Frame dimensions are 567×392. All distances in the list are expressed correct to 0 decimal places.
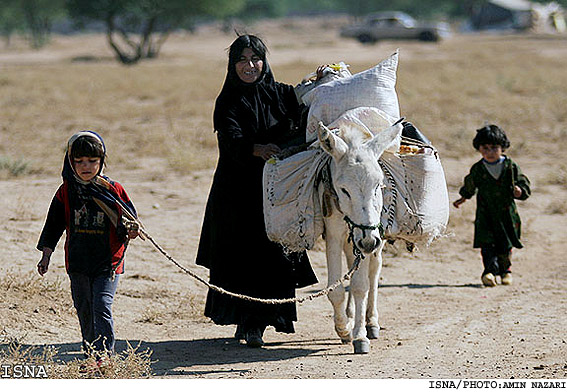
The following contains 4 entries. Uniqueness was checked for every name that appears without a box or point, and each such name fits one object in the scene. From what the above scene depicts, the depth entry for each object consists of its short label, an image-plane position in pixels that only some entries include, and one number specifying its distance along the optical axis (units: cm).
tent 13775
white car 10006
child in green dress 1480
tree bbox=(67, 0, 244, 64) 8295
